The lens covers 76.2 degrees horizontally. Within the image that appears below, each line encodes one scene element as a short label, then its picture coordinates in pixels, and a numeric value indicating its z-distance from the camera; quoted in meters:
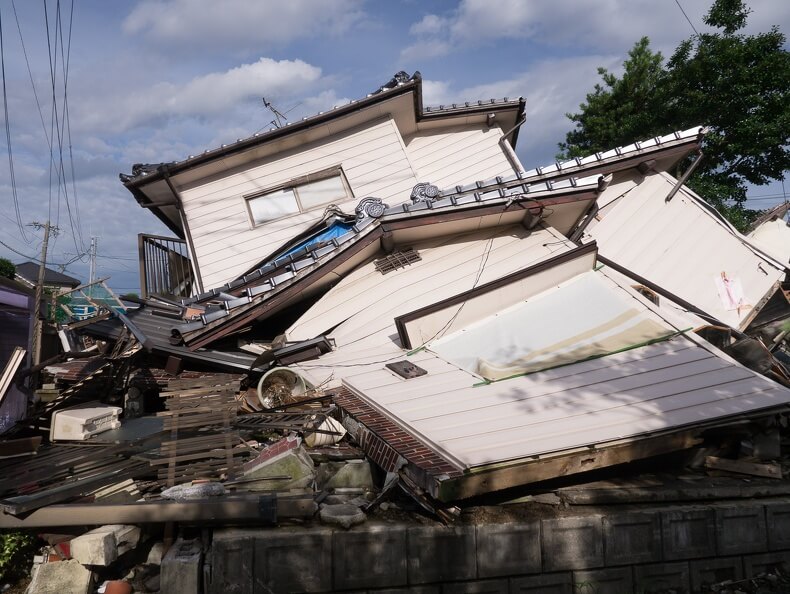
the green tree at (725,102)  17.66
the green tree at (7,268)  30.34
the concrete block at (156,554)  4.82
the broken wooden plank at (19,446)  6.71
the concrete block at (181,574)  4.30
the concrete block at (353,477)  5.51
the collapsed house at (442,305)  5.13
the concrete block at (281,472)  5.20
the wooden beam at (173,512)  4.48
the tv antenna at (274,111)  15.80
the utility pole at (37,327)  11.70
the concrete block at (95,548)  4.52
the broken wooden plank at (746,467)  5.24
